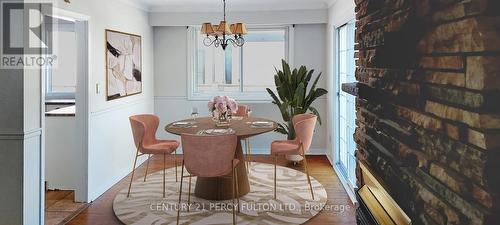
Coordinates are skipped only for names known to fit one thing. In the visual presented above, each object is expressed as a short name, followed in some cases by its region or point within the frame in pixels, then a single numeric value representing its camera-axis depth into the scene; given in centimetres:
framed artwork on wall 457
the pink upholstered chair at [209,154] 324
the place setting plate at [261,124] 405
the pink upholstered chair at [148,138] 407
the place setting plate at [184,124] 411
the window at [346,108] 446
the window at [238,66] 650
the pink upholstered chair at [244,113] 524
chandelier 411
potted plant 543
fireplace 165
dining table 389
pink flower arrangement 411
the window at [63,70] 610
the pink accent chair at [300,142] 407
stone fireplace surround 98
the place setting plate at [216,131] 371
